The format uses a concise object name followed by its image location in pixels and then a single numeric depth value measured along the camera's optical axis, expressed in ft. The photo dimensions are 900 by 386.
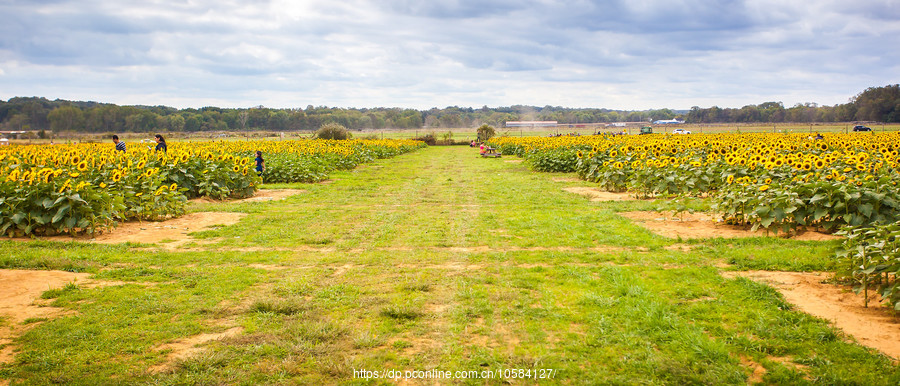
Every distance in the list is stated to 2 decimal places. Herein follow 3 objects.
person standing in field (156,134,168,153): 57.82
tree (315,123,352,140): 154.10
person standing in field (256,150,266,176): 63.40
